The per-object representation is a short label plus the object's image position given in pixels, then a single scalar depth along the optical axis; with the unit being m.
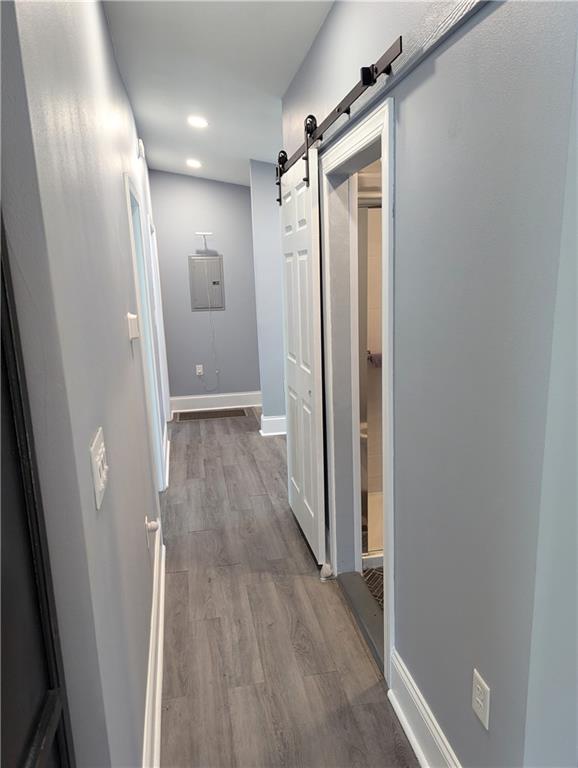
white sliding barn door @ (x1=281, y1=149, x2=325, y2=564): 2.35
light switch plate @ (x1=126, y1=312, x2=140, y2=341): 2.02
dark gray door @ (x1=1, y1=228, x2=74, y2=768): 0.68
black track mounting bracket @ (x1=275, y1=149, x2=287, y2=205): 2.77
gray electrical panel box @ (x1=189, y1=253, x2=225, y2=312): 5.68
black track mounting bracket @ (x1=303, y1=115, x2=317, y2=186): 2.19
